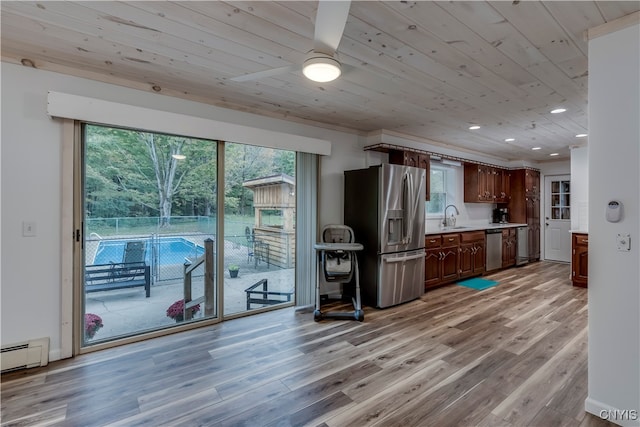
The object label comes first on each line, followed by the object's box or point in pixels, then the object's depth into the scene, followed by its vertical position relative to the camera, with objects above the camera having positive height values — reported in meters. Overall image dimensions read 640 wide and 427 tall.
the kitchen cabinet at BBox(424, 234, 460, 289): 4.73 -0.73
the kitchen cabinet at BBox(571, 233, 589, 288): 4.93 -0.76
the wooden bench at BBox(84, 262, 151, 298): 2.86 -0.62
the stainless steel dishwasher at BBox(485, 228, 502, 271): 5.85 -0.69
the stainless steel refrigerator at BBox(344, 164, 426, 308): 3.94 -0.20
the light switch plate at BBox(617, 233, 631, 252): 1.79 -0.17
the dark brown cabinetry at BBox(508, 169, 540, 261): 6.94 +0.21
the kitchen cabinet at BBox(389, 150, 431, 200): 4.79 +0.86
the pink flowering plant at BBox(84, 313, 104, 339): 2.84 -1.04
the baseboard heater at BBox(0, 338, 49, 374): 2.40 -1.13
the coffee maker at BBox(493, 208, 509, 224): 7.13 -0.07
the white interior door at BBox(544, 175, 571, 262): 7.07 -0.11
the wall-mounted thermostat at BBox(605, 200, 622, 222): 1.80 +0.01
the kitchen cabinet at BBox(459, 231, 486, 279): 5.30 -0.71
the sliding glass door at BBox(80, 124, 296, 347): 2.90 -0.20
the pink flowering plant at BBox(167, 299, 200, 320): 3.28 -1.04
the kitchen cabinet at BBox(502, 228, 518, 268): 6.23 -0.69
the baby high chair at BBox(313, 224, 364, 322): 3.58 -0.66
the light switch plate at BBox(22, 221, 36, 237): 2.49 -0.14
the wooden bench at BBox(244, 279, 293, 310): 3.82 -1.06
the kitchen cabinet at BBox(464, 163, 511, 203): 6.32 +0.62
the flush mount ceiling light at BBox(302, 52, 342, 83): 1.70 +0.82
